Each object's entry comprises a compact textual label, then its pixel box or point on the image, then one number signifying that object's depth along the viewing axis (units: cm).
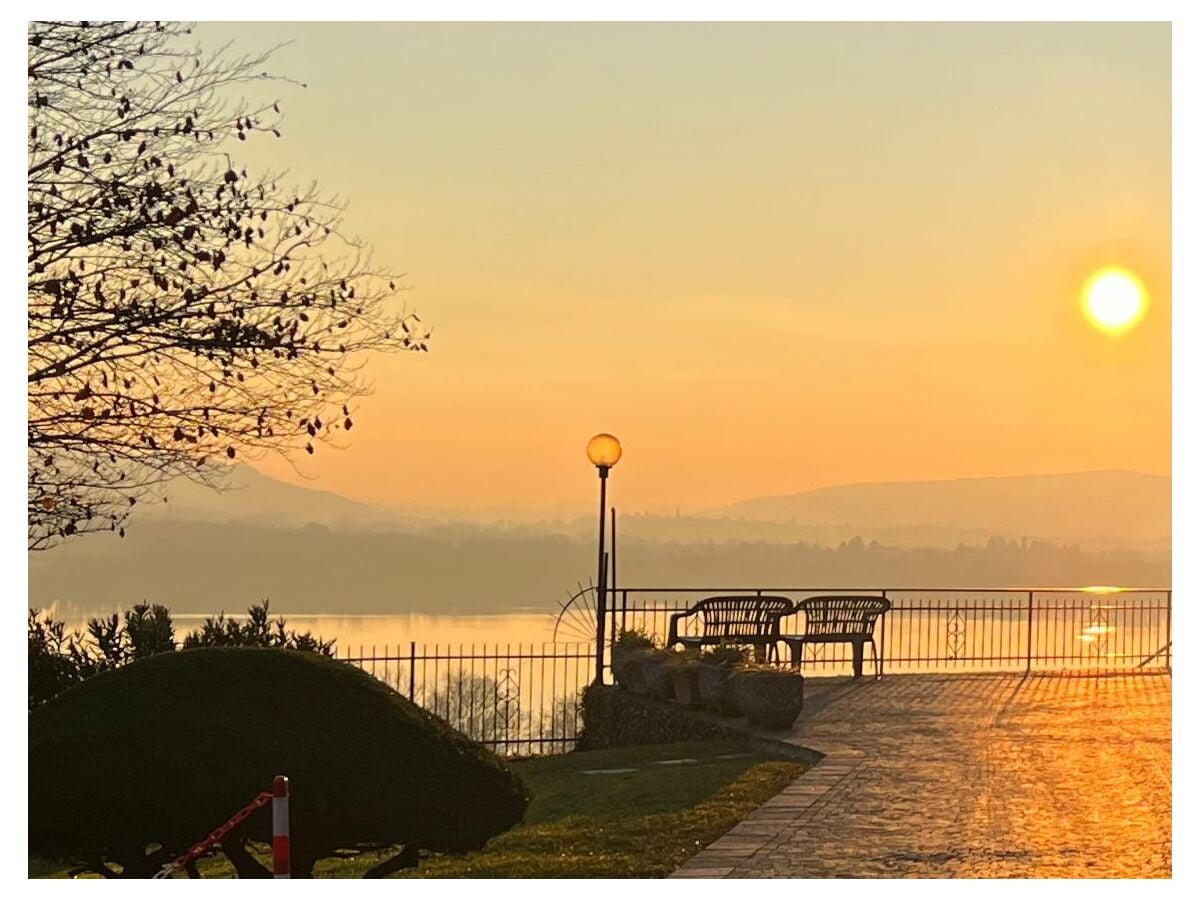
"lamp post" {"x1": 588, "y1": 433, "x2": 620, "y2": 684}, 2094
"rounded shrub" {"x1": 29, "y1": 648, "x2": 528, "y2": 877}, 851
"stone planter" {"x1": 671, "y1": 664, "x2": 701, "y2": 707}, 1845
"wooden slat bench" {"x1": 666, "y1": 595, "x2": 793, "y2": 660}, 2109
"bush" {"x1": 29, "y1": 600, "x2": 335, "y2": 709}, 1595
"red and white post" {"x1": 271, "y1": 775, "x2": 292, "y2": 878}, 788
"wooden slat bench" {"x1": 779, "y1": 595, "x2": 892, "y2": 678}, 2122
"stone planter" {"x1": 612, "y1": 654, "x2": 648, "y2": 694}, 1980
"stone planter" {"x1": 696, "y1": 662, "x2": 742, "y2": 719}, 1762
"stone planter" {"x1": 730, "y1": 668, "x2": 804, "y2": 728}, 1672
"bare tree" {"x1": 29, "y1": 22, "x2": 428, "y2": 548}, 1145
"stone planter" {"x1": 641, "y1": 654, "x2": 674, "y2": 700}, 1916
